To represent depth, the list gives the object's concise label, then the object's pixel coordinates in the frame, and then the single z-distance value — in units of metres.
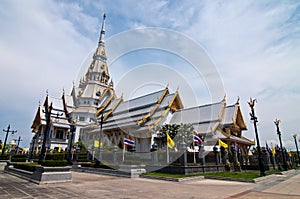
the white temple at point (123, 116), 29.56
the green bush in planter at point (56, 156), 11.48
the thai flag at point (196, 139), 18.53
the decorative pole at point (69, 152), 22.55
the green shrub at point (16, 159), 17.05
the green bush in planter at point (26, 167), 12.11
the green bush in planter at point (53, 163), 10.55
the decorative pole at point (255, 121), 15.27
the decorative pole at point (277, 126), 24.40
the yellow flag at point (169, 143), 18.08
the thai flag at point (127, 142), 19.47
